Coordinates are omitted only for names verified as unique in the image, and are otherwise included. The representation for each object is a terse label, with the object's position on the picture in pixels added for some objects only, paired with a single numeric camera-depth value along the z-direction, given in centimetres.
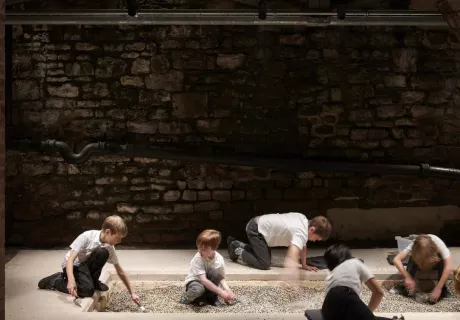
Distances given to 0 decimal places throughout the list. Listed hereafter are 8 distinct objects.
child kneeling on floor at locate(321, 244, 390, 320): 350
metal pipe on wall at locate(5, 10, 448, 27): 555
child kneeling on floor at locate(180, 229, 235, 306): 462
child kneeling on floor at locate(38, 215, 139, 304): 443
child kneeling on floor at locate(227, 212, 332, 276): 481
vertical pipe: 611
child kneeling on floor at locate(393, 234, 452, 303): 476
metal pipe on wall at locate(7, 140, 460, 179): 612
